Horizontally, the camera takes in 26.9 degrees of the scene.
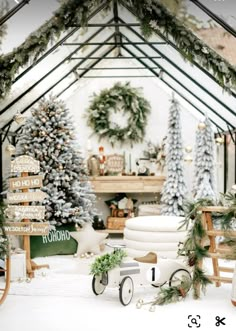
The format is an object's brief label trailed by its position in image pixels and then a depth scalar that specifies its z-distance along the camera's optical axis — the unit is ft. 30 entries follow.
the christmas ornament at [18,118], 20.72
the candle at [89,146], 31.42
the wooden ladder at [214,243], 15.39
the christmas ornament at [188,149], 29.43
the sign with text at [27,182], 18.53
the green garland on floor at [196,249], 15.44
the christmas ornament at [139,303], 14.53
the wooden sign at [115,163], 31.40
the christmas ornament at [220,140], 27.02
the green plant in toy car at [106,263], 15.29
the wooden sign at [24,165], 19.01
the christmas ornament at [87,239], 23.11
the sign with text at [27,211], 18.30
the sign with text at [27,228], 18.29
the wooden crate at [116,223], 30.03
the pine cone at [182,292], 15.30
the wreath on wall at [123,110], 31.83
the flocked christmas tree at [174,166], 27.89
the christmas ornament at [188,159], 28.76
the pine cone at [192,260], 15.54
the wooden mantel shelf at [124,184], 29.35
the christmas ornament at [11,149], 23.72
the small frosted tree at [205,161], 26.62
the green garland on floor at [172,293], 14.84
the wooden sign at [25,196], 18.43
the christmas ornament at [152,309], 14.16
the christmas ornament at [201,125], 25.96
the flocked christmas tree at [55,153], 23.65
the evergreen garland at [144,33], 16.55
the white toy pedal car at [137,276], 15.06
